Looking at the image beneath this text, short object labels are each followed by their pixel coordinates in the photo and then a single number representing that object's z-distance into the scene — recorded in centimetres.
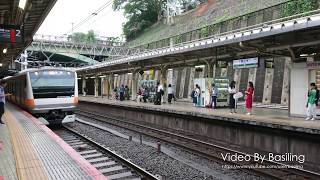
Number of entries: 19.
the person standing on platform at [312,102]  854
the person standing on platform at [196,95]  1420
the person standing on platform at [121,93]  2176
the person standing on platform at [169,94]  1767
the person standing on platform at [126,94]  2318
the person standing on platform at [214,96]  1319
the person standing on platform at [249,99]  1058
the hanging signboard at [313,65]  878
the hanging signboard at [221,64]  1298
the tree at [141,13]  4665
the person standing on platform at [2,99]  966
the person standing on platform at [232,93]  1152
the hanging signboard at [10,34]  890
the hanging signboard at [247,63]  1088
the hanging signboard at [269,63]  1124
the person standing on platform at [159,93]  1639
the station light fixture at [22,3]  740
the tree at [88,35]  6344
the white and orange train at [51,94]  1128
